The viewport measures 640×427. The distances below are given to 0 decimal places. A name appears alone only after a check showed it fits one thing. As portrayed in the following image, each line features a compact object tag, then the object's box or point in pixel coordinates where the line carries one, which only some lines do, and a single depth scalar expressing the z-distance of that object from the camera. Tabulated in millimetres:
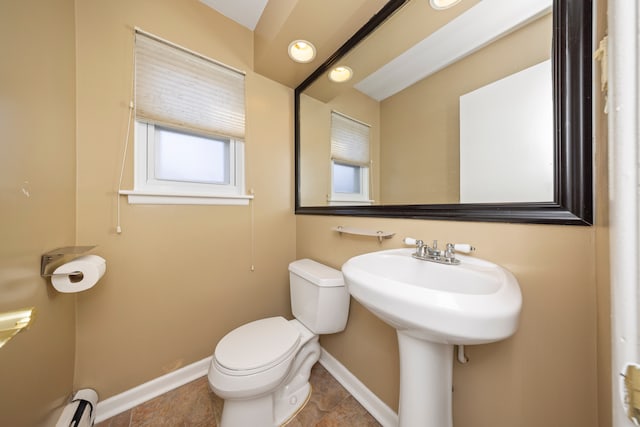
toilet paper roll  815
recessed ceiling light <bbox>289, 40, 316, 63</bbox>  1274
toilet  887
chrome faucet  737
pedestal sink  470
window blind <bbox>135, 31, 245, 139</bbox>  1127
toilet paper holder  796
